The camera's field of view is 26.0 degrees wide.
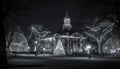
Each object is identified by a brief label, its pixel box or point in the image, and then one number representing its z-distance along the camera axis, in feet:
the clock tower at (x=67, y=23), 455.34
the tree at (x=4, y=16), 83.13
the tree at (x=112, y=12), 81.30
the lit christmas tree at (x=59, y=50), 239.71
